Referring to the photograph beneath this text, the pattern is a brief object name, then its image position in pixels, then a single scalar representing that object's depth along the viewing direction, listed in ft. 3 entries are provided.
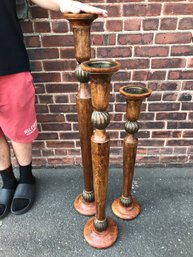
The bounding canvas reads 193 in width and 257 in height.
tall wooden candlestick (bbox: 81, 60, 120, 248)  3.06
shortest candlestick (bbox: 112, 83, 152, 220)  3.74
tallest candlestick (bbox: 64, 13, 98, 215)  3.33
